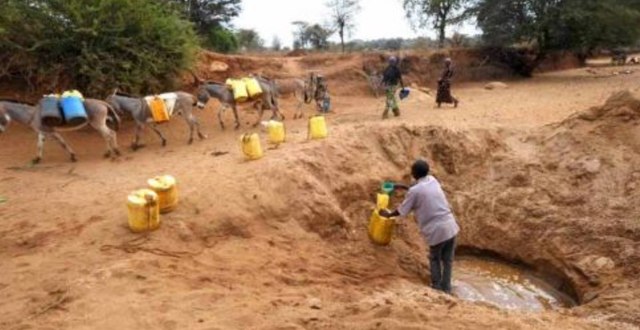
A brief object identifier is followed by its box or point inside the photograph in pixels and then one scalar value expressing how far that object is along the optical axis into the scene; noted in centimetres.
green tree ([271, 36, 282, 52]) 4074
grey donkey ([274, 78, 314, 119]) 1371
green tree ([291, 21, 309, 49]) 3618
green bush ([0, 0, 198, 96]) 1119
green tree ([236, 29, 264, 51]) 3690
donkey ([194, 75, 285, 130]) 1177
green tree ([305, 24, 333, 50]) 3300
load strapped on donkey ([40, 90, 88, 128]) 903
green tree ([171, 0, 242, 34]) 2439
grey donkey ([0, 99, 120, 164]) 922
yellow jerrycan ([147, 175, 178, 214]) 658
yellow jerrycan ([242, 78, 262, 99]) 1198
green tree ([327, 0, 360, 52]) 3058
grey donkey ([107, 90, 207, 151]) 1025
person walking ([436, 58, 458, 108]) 1338
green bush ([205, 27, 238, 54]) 2502
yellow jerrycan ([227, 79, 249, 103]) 1173
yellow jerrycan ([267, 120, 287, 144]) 945
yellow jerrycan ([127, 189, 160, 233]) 620
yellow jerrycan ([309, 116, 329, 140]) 943
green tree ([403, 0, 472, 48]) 2242
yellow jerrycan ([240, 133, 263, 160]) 858
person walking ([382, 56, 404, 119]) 1259
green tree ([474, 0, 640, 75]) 1920
